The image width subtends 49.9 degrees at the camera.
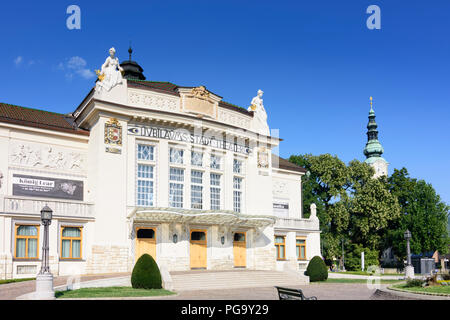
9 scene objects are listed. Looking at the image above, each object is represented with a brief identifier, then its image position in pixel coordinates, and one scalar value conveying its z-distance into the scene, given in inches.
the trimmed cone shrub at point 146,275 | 920.9
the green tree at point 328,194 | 2202.3
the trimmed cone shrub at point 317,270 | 1285.7
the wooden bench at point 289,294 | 516.5
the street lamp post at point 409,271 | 1309.1
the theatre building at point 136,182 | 1141.1
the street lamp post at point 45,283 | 729.0
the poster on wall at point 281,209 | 1665.8
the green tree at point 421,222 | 2102.6
